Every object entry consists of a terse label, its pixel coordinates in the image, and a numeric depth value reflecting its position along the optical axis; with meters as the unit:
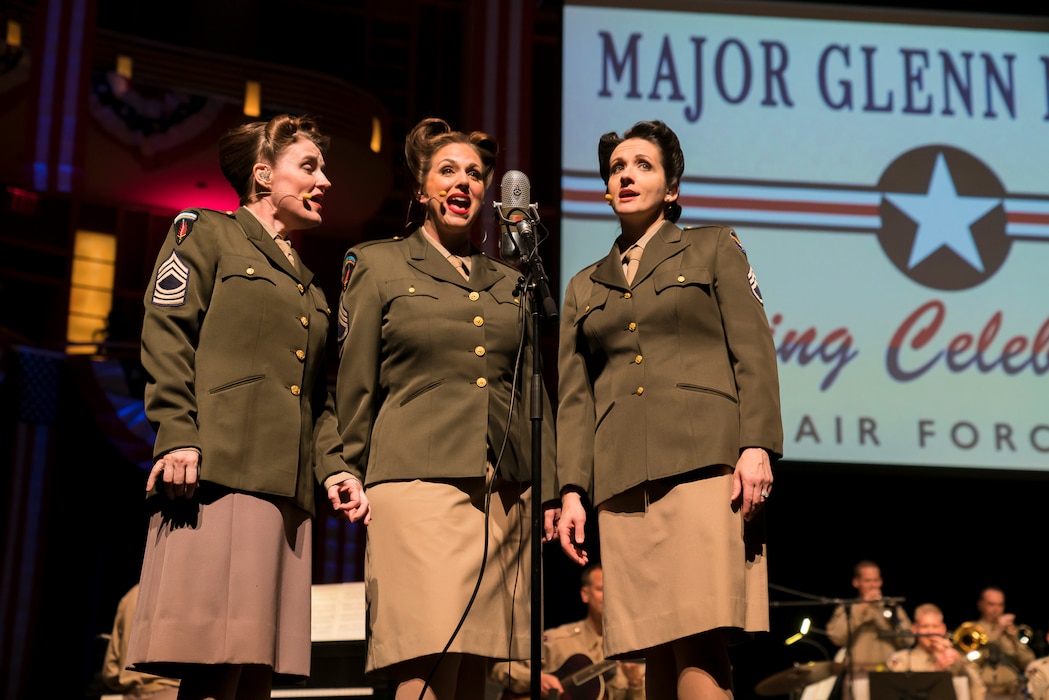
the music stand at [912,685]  5.69
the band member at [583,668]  5.66
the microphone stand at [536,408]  2.54
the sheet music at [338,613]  4.31
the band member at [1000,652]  7.20
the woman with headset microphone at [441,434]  2.67
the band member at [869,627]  6.92
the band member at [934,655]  6.93
